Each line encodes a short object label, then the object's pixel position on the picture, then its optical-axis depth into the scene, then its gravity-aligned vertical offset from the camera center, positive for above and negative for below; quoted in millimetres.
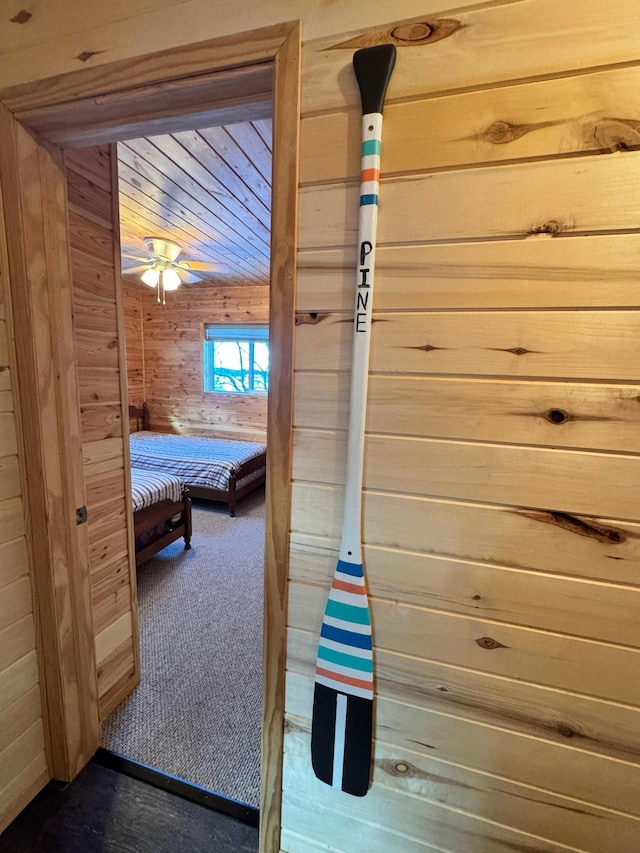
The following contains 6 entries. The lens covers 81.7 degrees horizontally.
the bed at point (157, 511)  2672 -1065
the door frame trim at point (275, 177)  800 +439
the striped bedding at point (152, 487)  2725 -902
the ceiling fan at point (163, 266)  3047 +925
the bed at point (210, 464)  3961 -1001
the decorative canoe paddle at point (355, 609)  740 -536
